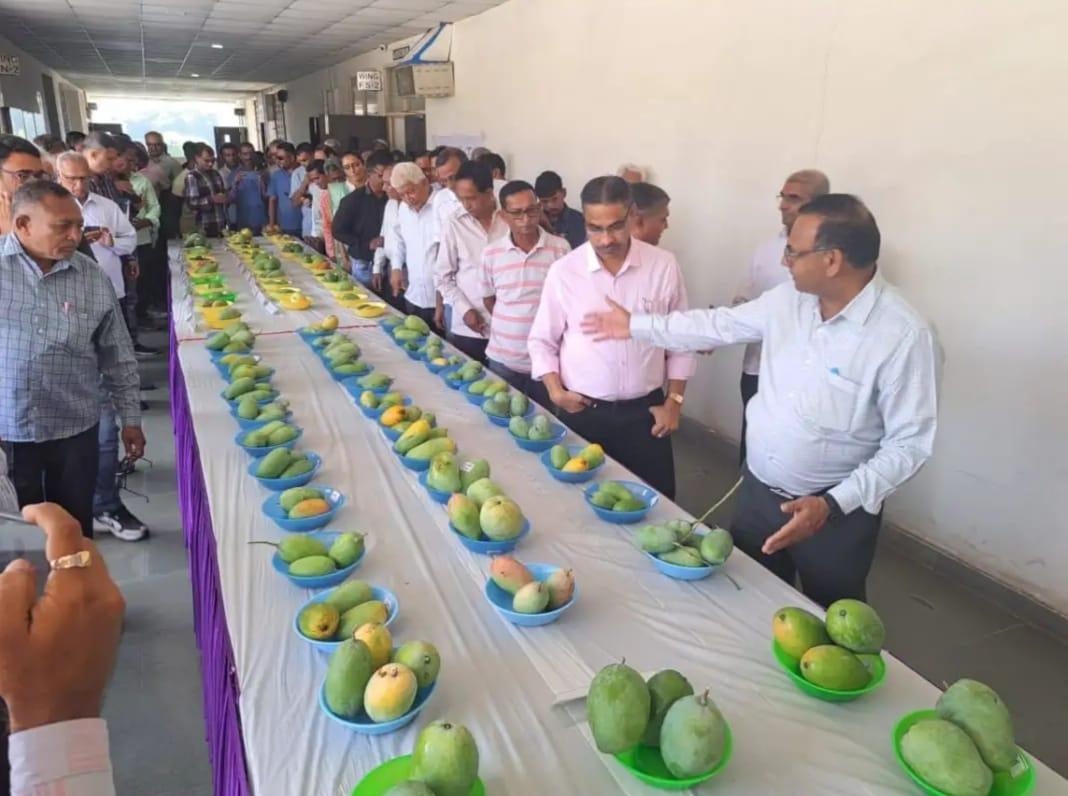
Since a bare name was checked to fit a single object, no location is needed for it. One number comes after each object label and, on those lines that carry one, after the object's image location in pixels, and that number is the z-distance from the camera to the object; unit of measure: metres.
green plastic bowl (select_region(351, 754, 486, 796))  0.97
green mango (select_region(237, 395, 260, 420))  2.23
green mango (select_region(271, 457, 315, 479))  1.88
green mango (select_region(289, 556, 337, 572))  1.45
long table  1.06
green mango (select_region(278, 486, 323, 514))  1.70
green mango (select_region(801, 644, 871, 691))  1.15
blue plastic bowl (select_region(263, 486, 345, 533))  1.66
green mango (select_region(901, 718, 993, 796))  0.94
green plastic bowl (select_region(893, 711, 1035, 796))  0.96
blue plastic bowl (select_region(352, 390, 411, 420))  2.37
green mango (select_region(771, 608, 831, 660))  1.21
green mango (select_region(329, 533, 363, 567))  1.49
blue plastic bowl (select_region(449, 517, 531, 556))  1.57
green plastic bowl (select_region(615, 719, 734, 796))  0.99
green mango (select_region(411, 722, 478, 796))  0.92
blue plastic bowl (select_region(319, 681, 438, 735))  1.08
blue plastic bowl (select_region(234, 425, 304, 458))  2.04
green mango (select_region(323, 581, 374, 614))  1.33
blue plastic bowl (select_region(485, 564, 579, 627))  1.34
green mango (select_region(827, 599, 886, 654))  1.18
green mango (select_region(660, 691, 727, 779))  0.96
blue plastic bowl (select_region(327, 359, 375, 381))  2.78
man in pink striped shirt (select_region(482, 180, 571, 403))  3.00
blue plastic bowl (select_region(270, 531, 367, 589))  1.44
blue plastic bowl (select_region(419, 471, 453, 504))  1.78
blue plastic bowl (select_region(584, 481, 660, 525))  1.71
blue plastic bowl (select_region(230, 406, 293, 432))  2.20
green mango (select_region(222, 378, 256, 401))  2.45
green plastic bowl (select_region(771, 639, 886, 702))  1.15
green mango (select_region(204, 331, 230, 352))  3.03
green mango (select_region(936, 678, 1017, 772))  0.96
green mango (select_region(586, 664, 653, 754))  0.99
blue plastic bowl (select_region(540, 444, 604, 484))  1.92
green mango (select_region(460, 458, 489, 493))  1.81
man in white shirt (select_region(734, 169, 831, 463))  3.07
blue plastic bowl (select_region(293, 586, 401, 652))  1.25
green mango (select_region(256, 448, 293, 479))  1.87
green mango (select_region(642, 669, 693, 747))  1.04
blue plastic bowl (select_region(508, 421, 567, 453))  2.11
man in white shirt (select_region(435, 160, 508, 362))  3.51
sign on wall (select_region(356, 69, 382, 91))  9.11
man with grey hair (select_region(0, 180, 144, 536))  2.05
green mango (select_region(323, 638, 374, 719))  1.09
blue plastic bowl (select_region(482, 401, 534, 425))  2.31
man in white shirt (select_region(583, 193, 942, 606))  1.65
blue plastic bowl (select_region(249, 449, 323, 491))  1.85
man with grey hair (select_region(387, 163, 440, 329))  4.16
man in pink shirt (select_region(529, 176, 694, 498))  2.36
